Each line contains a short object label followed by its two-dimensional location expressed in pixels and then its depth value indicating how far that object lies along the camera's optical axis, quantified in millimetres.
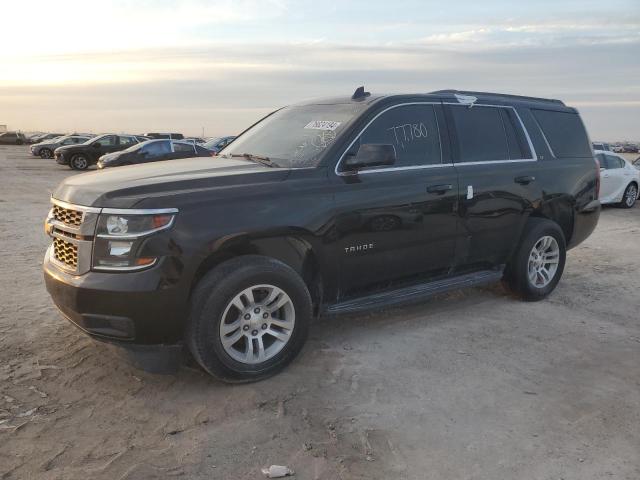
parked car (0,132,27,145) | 59953
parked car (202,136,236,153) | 22175
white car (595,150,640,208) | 14227
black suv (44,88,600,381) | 3432
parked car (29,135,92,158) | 36000
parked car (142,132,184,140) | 37875
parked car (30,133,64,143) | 60250
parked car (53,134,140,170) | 26375
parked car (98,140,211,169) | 20344
